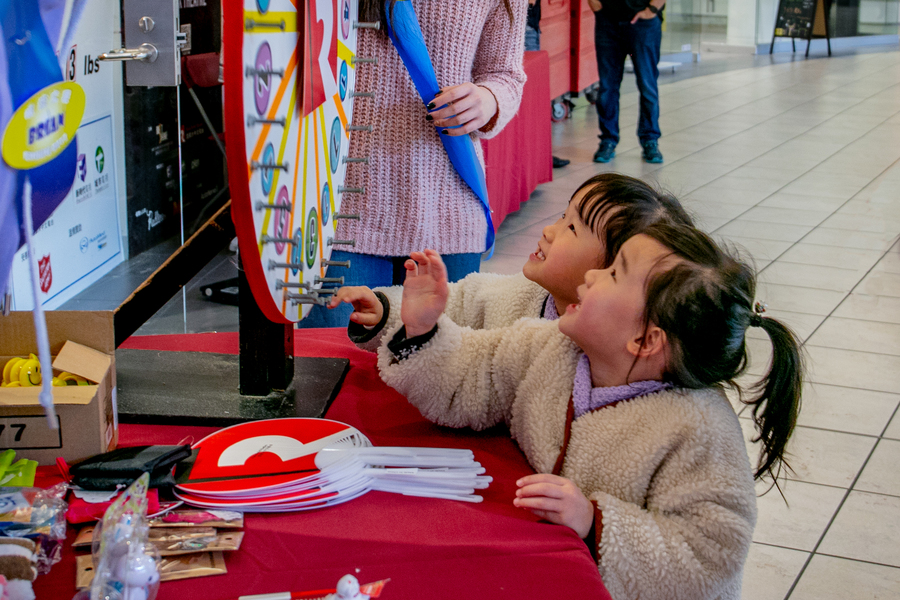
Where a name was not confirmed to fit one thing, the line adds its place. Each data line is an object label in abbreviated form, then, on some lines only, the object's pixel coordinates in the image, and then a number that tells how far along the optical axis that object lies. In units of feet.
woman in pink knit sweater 4.75
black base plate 3.46
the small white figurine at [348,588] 2.34
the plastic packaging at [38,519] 2.47
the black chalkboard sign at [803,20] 37.01
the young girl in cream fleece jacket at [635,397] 2.93
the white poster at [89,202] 9.34
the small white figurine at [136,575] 2.28
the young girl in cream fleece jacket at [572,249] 3.90
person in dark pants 18.45
